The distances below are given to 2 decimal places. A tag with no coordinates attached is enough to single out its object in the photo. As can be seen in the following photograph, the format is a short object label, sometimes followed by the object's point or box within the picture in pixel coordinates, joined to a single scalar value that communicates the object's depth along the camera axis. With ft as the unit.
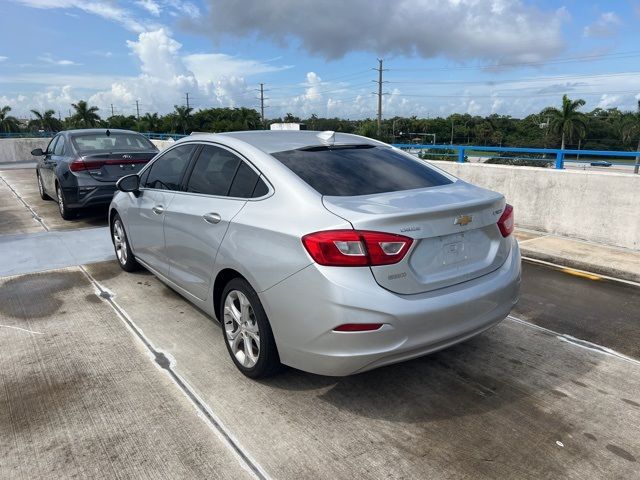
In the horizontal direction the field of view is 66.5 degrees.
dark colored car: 25.86
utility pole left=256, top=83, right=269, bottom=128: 261.89
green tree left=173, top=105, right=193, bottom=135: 247.50
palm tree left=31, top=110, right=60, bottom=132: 223.79
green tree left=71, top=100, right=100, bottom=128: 219.41
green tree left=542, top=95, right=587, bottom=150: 202.08
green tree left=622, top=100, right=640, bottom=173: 198.18
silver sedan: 8.57
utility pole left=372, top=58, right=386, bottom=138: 196.78
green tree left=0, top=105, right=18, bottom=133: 212.64
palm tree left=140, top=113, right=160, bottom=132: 257.96
